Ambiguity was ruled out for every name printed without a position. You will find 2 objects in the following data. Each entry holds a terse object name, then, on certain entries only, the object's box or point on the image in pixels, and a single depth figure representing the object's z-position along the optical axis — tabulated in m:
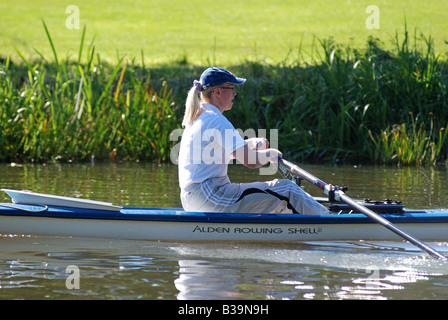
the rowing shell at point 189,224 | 13.16
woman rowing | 12.37
